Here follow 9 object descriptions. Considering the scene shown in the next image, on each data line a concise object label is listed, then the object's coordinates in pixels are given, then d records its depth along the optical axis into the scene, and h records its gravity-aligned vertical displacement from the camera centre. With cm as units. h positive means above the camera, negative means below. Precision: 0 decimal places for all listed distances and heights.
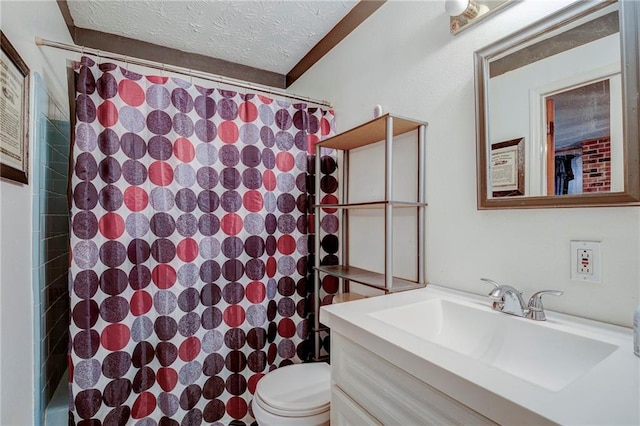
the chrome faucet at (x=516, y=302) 87 -27
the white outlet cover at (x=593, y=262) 82 -14
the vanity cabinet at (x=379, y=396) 61 -44
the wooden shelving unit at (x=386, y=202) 128 +6
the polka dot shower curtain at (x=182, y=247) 134 -17
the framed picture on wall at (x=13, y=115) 90 +34
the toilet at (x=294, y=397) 117 -78
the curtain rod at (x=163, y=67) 127 +75
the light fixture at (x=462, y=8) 111 +77
